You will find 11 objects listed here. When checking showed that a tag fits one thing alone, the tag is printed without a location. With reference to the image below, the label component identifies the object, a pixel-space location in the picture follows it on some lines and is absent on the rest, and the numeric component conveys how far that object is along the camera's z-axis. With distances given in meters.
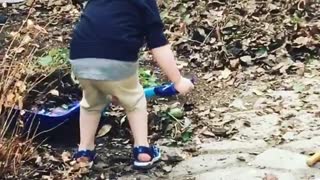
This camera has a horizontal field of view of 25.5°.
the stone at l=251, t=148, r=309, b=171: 3.29
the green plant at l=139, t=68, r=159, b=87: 4.36
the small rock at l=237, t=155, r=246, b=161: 3.41
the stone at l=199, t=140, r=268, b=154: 3.52
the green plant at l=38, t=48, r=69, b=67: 4.50
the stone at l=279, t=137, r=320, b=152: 3.45
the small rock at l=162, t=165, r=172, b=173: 3.39
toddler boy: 3.17
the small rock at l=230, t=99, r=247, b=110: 4.03
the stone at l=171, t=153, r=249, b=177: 3.36
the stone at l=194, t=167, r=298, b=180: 3.21
